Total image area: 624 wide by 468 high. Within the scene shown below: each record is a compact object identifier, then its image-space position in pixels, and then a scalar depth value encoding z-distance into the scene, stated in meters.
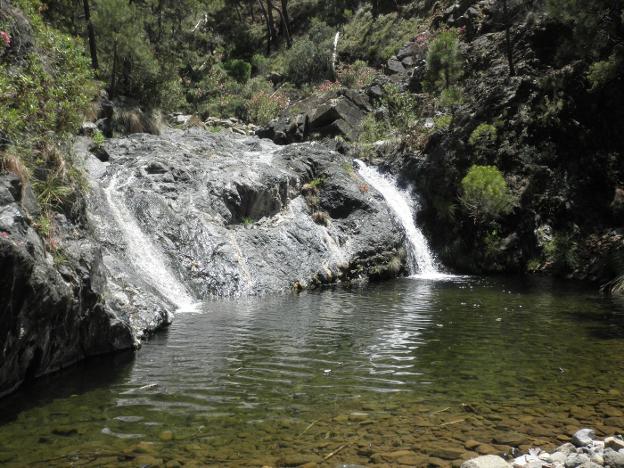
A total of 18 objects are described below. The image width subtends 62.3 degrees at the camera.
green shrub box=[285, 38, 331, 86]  47.12
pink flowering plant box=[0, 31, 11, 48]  9.60
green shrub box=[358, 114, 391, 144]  33.19
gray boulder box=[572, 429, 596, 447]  5.70
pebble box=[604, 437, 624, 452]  5.35
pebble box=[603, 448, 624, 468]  5.02
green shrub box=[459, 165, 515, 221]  22.45
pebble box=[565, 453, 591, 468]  5.13
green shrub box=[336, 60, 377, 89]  42.97
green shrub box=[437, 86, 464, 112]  30.69
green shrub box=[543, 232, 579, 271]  21.25
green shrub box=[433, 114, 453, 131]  27.30
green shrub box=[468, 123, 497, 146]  24.92
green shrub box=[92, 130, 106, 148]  21.28
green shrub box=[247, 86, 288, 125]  40.91
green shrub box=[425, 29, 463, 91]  31.70
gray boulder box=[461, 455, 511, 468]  5.16
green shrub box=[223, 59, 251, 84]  48.25
